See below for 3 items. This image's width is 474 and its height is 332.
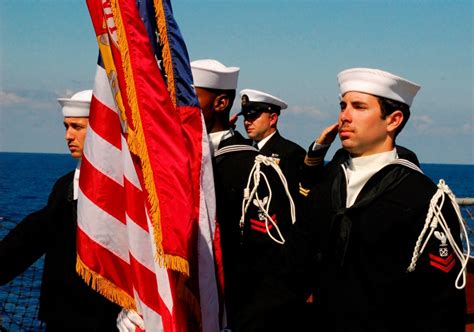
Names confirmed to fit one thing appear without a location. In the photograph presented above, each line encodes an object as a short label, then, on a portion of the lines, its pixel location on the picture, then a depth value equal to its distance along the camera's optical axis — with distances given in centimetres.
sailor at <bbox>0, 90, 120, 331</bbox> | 432
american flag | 329
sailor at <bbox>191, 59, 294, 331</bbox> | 383
